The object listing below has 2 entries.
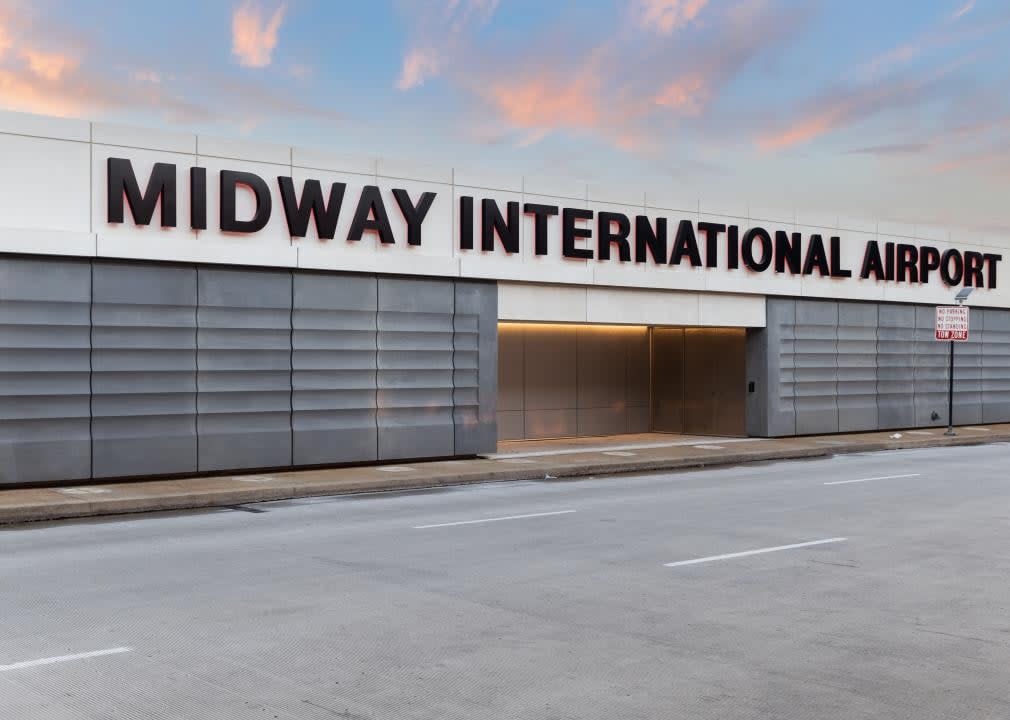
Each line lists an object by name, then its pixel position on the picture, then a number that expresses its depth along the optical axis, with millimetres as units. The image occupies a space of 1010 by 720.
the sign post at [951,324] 29594
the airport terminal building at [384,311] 17359
